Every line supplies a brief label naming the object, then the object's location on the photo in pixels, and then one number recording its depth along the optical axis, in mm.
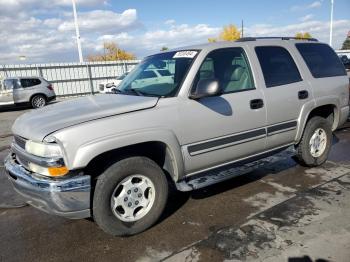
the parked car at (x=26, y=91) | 16562
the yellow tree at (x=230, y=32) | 69125
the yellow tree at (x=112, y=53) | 79688
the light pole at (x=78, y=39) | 26359
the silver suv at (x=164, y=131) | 3084
